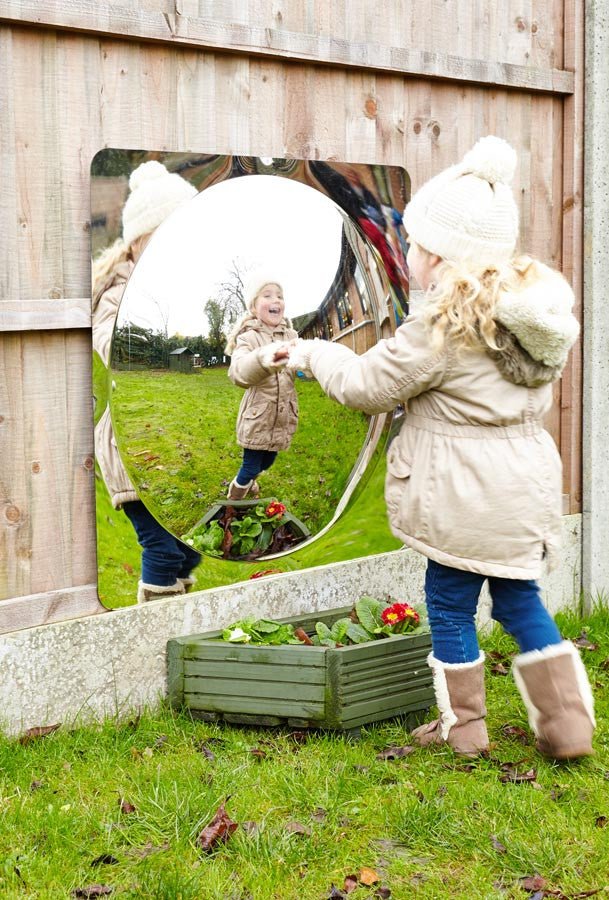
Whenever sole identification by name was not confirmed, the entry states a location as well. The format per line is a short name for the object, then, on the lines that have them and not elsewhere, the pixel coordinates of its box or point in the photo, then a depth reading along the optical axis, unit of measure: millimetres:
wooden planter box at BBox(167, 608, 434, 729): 3828
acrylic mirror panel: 3758
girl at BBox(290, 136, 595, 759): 3480
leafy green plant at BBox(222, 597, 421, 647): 4023
